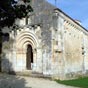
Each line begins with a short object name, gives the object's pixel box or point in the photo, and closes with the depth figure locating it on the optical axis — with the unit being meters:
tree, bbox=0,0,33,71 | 3.98
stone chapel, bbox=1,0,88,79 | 8.28
